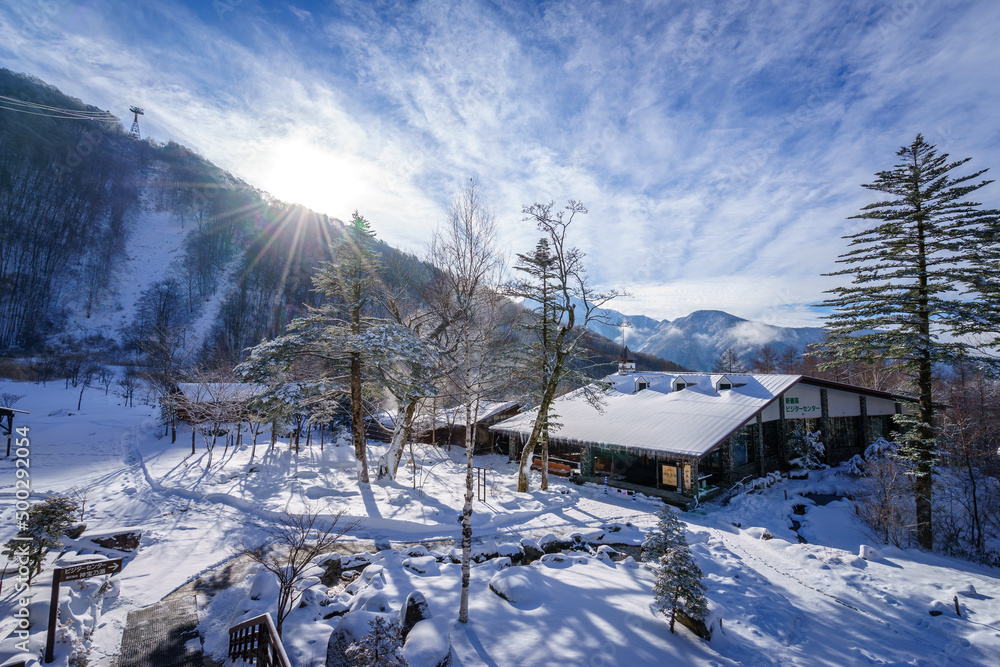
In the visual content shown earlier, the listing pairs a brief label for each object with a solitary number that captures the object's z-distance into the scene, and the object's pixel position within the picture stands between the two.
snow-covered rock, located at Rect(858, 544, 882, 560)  11.26
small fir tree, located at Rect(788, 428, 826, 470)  21.72
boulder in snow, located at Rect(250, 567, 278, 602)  7.43
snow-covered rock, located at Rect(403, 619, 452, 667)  5.11
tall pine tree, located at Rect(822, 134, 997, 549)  11.45
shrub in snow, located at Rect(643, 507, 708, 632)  6.53
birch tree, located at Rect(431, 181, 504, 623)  9.37
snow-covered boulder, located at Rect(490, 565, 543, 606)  7.42
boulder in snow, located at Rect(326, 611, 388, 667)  5.35
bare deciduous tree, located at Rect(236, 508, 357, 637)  7.23
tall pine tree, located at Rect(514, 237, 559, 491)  17.39
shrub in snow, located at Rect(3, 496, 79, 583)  6.74
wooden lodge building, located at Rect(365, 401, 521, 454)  30.15
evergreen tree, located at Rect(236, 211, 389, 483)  14.67
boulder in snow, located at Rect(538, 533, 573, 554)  10.84
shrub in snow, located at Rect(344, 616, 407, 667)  4.31
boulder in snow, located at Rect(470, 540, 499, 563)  10.16
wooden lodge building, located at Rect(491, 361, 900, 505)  17.53
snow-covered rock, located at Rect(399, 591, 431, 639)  6.23
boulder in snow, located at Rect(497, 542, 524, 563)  10.17
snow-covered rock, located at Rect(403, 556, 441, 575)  9.01
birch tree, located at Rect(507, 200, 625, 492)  16.25
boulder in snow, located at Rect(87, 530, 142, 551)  9.31
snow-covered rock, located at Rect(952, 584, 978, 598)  9.12
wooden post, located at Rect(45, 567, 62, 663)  5.36
